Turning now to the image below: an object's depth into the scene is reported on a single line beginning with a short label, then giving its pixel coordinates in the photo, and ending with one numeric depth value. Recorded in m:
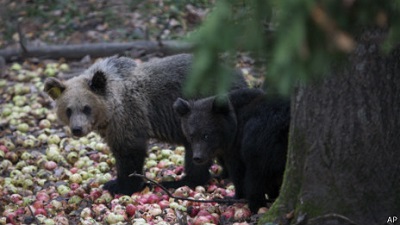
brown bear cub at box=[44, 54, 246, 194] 13.47
